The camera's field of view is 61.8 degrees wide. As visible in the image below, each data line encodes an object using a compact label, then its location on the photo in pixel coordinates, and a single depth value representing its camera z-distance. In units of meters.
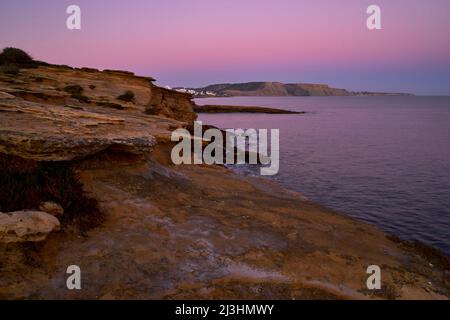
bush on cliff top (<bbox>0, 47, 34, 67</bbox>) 28.72
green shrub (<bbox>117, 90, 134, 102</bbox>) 26.66
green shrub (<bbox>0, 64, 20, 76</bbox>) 23.50
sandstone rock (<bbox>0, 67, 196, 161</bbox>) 9.91
